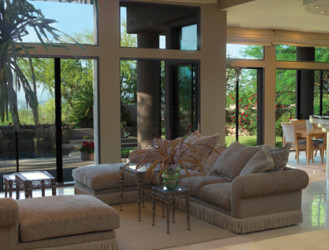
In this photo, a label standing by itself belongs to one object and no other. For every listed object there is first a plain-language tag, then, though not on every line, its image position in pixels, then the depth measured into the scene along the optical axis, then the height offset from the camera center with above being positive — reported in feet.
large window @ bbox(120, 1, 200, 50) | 27.99 +4.71
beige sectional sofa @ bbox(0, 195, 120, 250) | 12.78 -3.58
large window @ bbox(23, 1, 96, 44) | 25.54 +4.71
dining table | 32.37 -2.57
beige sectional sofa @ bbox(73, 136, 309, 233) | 16.44 -3.39
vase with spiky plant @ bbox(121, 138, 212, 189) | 16.53 -2.16
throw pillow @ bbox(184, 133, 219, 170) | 21.02 -2.13
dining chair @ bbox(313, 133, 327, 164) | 33.30 -3.24
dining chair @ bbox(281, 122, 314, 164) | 32.73 -2.66
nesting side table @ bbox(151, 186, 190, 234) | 16.25 -3.33
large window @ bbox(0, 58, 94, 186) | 25.50 -1.33
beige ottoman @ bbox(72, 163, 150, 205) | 20.30 -3.71
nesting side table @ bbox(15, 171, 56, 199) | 18.66 -3.30
